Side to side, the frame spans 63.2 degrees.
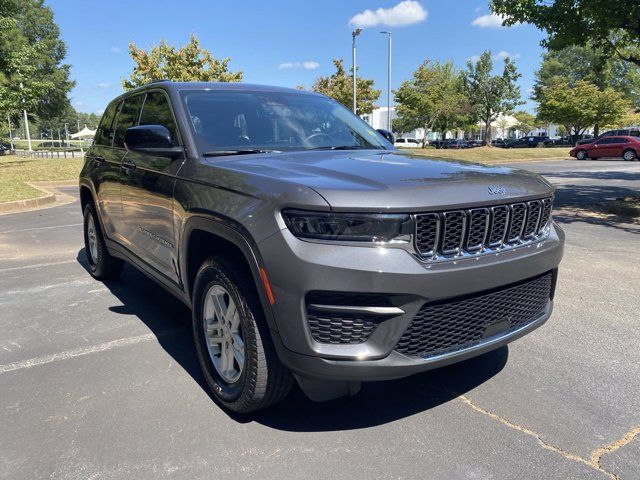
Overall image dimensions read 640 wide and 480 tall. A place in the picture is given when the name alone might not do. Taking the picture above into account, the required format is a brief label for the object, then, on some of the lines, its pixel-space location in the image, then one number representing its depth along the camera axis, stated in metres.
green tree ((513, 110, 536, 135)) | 96.56
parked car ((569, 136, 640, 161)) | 31.76
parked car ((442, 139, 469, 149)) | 59.62
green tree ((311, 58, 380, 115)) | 44.53
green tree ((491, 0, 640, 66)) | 9.70
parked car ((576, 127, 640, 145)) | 38.53
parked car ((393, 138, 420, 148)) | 68.59
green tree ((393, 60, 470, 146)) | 47.78
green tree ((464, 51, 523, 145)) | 59.94
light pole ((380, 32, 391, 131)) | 38.94
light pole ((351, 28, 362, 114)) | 30.58
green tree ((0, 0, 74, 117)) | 19.72
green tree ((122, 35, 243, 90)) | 32.44
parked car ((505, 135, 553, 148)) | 59.88
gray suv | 2.33
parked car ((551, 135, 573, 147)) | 62.72
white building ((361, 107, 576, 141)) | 94.82
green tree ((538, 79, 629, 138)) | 50.88
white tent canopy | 74.14
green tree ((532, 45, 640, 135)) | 59.97
